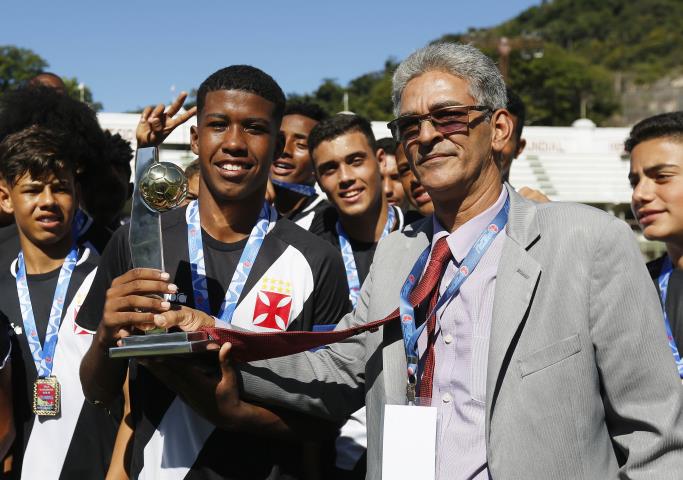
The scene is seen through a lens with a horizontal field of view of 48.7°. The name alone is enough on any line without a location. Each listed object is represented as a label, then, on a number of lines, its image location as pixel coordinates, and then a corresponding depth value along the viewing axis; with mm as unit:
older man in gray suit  2154
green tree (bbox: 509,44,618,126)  71312
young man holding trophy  2723
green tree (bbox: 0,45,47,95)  60281
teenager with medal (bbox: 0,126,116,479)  3365
